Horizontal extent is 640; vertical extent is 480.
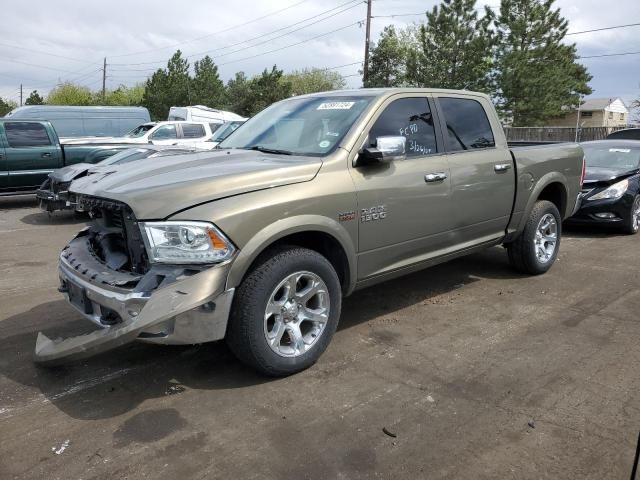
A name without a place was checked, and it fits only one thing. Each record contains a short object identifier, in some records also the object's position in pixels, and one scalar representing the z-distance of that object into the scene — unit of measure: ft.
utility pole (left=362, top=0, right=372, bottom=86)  103.11
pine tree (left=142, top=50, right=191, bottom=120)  127.75
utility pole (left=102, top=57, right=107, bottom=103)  208.23
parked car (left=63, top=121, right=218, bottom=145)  52.39
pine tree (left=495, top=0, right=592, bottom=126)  107.34
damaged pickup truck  10.25
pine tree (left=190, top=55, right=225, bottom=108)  129.80
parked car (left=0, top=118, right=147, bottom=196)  36.99
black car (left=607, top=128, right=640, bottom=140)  46.74
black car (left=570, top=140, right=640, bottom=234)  26.78
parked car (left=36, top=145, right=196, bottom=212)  31.55
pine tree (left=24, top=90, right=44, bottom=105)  195.00
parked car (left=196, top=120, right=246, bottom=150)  46.26
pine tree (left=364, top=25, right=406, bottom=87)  131.85
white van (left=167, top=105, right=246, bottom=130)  70.23
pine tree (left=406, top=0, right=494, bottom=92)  108.58
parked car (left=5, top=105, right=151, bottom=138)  63.77
